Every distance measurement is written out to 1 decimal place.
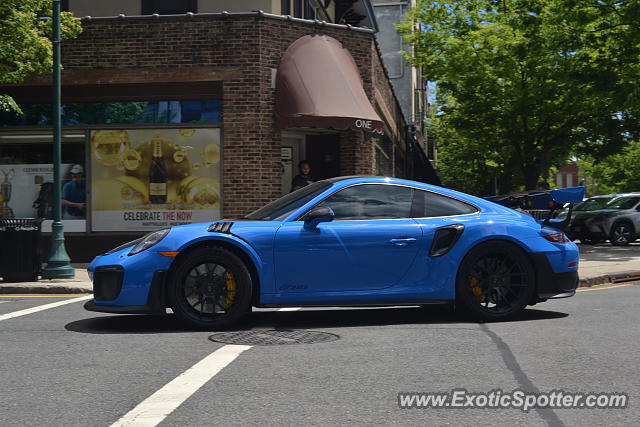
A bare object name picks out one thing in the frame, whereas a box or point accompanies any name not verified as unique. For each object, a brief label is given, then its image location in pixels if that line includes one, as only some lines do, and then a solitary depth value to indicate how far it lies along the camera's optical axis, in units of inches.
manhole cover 280.4
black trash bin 515.2
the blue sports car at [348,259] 302.2
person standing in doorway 618.8
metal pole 536.4
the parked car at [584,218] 1046.4
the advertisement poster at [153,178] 695.7
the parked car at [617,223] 1016.9
